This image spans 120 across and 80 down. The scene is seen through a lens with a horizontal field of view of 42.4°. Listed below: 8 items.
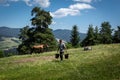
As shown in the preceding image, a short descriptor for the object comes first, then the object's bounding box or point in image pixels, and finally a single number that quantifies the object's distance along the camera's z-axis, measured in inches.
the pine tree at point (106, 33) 3175.1
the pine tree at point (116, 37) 3169.3
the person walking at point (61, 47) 788.0
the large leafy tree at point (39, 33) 2056.0
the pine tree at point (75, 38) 3371.7
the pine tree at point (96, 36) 3085.4
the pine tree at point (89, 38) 3147.9
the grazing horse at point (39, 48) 1283.8
